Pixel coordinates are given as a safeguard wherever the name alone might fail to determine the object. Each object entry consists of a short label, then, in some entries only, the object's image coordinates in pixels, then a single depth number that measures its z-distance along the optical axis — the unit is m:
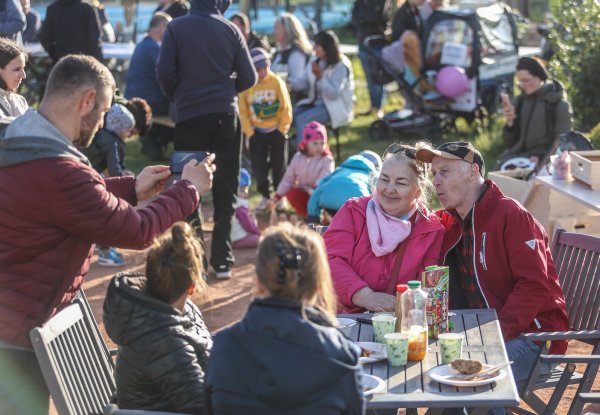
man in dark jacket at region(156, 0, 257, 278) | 7.61
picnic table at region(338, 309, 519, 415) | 3.41
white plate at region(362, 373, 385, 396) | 3.48
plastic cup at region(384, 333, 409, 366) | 3.75
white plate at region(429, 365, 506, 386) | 3.50
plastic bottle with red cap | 3.98
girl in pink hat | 8.88
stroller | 12.68
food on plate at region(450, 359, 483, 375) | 3.59
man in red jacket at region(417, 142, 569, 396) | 4.48
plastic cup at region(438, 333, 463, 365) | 3.77
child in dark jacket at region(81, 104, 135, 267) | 7.99
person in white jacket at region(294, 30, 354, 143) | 11.42
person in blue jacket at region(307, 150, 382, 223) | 6.90
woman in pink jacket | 4.71
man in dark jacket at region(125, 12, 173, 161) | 10.92
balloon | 12.52
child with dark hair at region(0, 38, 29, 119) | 5.30
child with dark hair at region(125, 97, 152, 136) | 8.37
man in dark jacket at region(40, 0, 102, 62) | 11.26
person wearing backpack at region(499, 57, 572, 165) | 8.97
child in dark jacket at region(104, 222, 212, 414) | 3.53
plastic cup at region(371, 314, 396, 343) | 3.99
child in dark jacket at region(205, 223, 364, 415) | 2.98
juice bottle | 3.81
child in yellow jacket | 9.88
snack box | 4.06
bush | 11.57
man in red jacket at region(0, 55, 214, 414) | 3.48
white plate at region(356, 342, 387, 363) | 3.78
